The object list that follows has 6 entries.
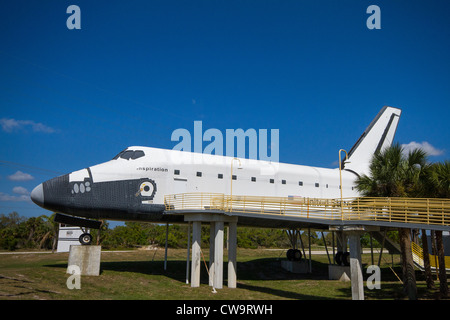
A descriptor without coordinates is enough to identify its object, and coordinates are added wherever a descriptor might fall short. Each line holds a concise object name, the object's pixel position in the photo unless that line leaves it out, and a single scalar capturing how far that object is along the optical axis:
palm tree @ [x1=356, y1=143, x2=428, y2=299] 17.27
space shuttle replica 20.17
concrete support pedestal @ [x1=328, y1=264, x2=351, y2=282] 25.97
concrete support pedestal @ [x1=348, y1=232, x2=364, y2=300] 15.12
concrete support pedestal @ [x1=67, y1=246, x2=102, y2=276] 19.94
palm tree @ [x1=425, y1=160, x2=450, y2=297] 16.83
